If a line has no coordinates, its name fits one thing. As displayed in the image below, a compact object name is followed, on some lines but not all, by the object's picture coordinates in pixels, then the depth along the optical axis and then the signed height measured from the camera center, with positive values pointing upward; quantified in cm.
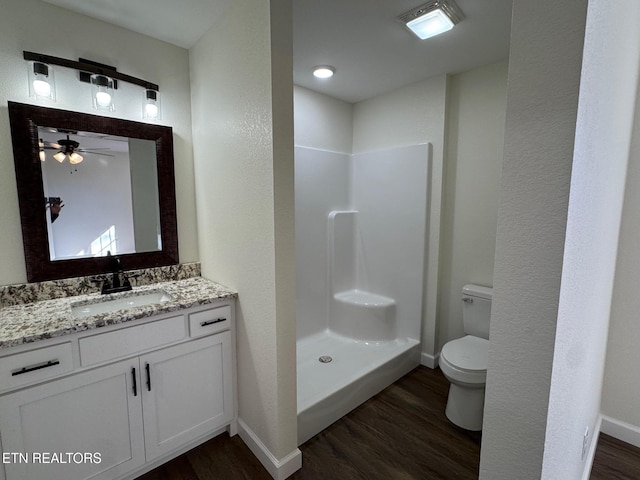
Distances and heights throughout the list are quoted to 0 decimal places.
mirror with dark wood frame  157 +19
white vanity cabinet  124 -89
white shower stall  254 -47
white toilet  184 -99
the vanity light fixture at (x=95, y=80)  156 +72
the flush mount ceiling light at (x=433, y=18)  157 +105
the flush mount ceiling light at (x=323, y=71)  224 +105
